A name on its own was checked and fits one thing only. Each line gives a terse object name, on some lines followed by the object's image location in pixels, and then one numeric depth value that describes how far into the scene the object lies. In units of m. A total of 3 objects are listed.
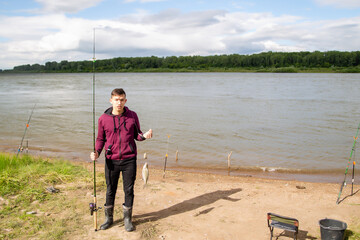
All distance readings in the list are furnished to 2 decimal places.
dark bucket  4.61
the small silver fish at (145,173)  5.24
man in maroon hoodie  4.66
